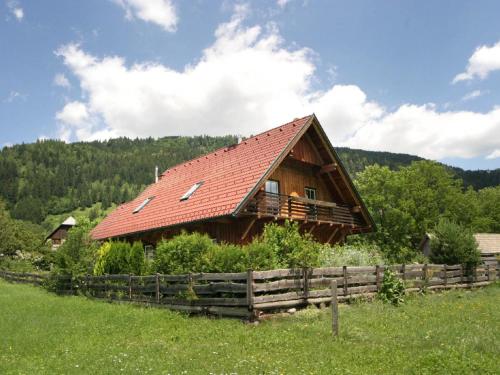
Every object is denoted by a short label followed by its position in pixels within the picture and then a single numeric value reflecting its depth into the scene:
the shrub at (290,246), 14.66
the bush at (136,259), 19.62
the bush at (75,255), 21.86
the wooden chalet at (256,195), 19.41
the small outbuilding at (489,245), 44.86
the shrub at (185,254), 15.36
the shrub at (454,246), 23.62
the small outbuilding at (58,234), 90.49
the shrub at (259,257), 14.02
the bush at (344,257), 18.58
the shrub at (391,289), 15.91
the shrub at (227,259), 14.12
